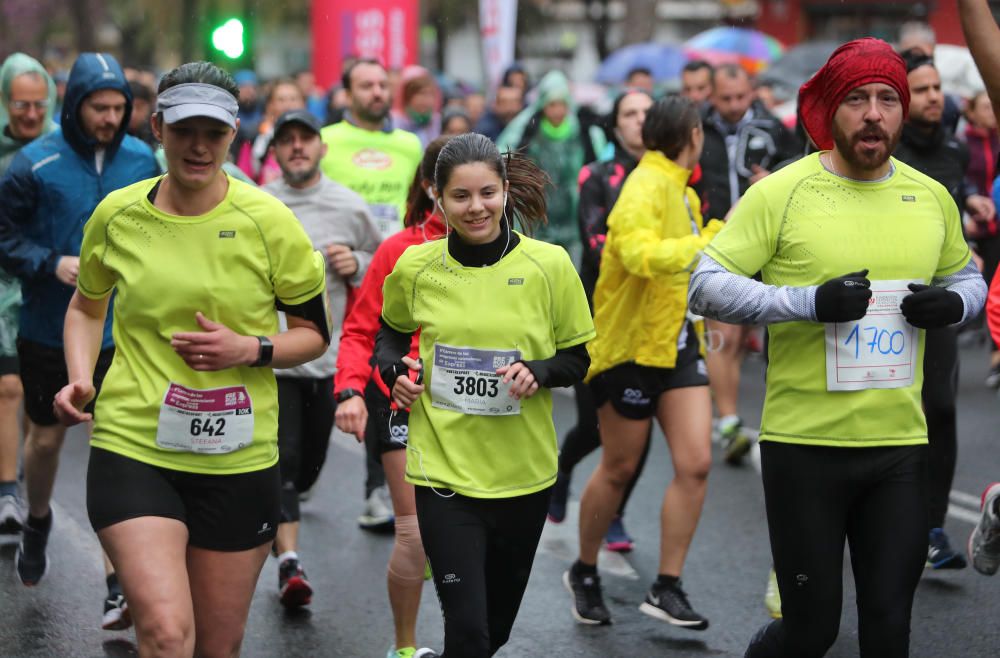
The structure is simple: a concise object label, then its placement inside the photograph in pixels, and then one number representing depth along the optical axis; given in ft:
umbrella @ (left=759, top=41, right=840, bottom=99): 124.96
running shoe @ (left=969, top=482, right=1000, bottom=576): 32.86
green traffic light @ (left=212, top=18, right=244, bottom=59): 62.19
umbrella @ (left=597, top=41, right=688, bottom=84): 163.15
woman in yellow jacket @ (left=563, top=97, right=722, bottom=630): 39.75
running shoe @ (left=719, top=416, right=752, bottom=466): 59.81
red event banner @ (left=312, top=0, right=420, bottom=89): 125.15
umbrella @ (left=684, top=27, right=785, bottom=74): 168.04
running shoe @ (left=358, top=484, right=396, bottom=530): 50.12
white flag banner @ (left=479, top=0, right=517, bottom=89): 129.81
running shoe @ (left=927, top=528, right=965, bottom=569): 43.77
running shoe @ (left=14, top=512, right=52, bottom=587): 42.95
